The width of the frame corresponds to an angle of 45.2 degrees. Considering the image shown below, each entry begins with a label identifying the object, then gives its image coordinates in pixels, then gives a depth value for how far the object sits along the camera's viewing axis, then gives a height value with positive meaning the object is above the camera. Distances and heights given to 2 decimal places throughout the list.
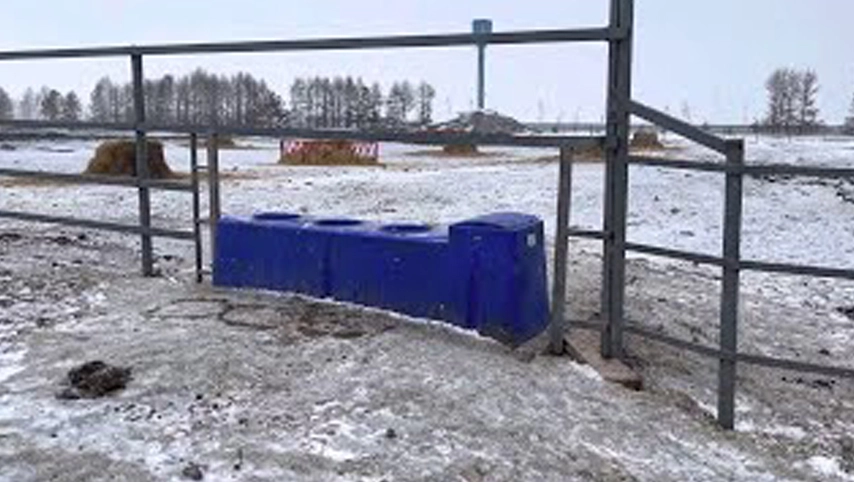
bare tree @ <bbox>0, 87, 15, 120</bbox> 86.63 +2.53
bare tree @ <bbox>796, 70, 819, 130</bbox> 112.39 +4.01
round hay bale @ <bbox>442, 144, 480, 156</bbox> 42.06 -0.74
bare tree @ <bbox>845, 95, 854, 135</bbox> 98.69 +1.20
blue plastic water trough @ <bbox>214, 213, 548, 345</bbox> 6.03 -0.82
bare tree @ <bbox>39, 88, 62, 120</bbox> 55.11 +1.57
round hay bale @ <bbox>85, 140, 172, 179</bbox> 21.50 -0.57
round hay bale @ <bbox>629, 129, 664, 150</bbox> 40.97 -0.27
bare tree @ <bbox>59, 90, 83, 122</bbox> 59.41 +1.90
